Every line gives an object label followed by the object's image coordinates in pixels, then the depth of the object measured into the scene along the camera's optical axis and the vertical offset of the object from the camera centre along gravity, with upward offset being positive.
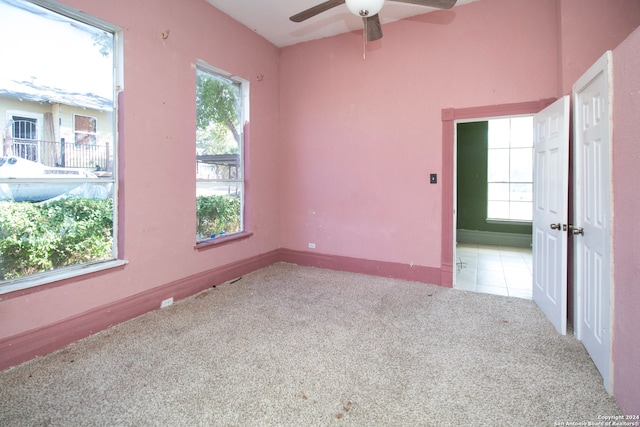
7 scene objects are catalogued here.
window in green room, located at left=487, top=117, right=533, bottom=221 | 6.70 +0.70
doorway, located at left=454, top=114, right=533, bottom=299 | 6.55 +0.37
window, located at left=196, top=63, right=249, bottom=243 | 3.63 +0.62
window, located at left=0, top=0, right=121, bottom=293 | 2.20 +0.45
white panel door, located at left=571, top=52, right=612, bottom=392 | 1.91 -0.07
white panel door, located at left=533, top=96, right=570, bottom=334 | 2.59 -0.06
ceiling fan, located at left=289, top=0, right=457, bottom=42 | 2.28 +1.53
